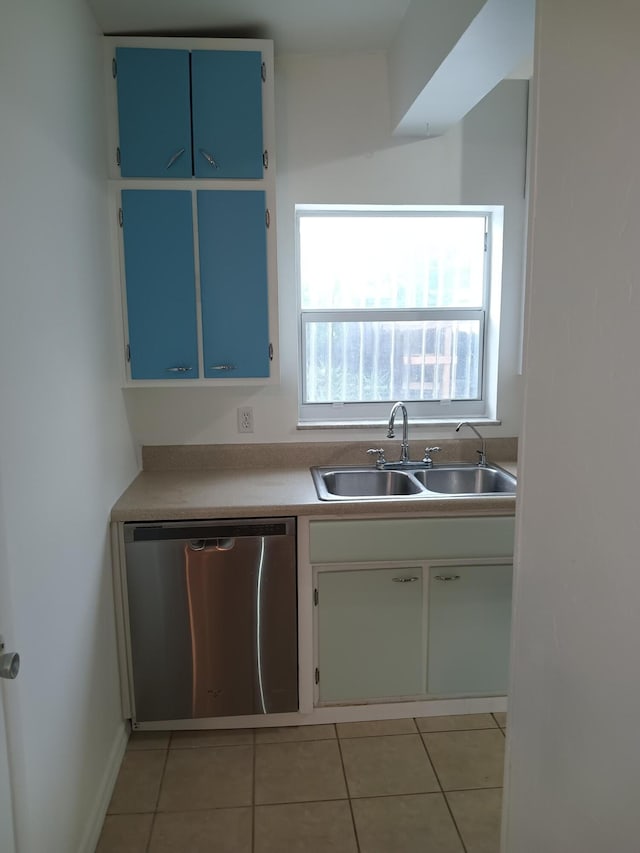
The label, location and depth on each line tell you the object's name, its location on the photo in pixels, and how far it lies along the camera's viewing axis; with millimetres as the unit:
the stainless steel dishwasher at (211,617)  2248
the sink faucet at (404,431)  2667
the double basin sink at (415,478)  2705
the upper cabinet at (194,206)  2275
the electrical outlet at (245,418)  2781
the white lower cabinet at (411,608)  2318
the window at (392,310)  2842
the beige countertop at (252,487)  2238
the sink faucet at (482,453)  2816
